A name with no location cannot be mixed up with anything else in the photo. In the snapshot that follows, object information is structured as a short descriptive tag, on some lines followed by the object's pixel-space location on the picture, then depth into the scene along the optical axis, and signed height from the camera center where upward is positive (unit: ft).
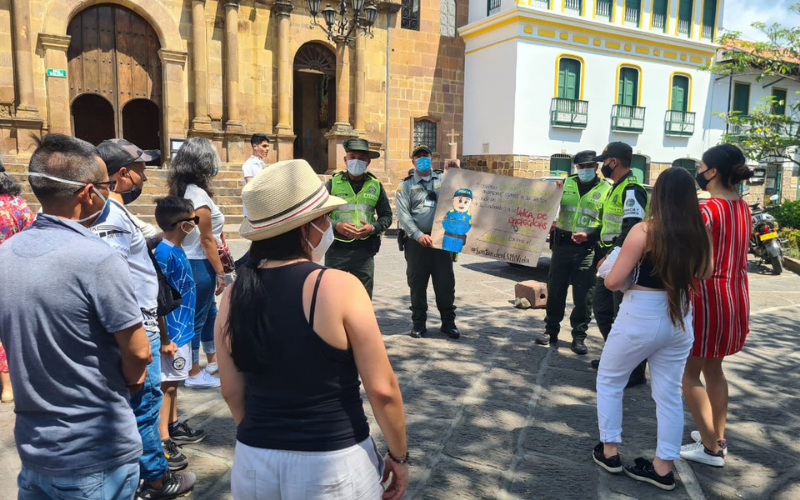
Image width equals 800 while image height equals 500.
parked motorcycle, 34.45 -3.85
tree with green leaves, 45.32 +4.87
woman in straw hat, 5.50 -1.90
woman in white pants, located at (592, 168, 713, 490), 9.66 -2.29
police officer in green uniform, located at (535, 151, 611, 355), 17.10 -2.18
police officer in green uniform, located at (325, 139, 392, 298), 17.43 -1.51
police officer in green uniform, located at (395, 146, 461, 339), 18.83 -2.76
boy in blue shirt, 10.53 -3.16
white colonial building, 63.46 +10.32
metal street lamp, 38.37 +10.36
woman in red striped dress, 10.78 -2.27
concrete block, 23.50 -4.99
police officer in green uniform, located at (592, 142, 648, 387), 15.31 -1.19
